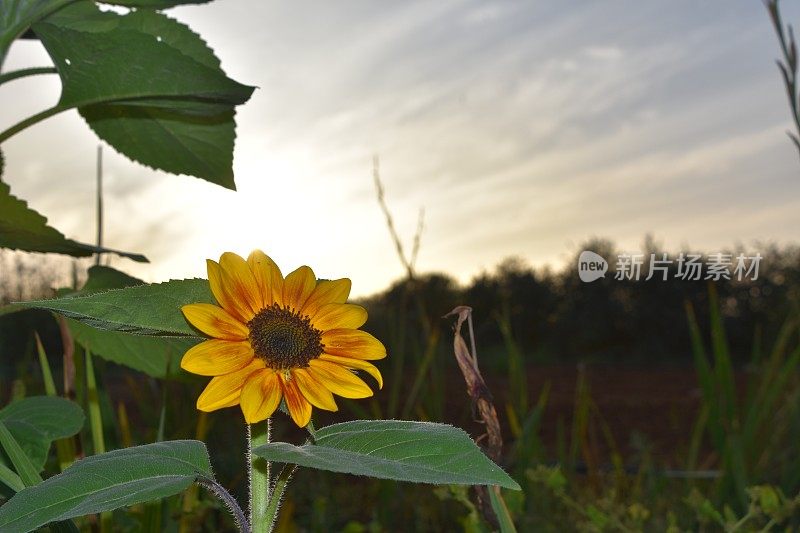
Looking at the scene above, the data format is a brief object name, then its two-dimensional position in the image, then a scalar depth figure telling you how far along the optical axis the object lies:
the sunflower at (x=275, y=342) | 0.65
